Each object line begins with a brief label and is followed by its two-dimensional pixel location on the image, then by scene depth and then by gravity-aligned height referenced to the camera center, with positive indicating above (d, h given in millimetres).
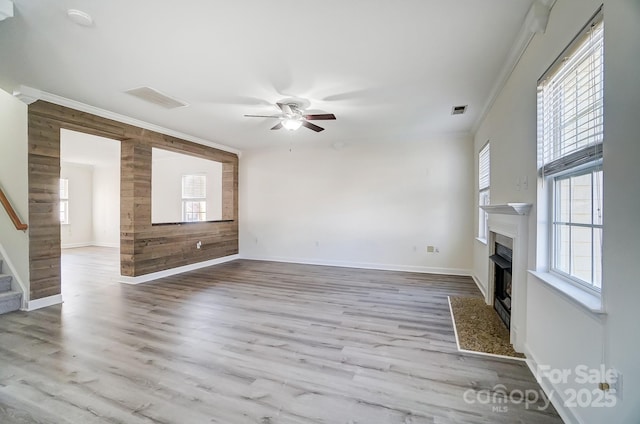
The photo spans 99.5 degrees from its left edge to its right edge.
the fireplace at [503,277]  2828 -807
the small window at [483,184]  4074 +407
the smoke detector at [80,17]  2004 +1452
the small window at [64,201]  8539 +239
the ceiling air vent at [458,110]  3871 +1471
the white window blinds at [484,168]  4070 +658
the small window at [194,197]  7738 +342
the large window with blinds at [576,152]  1475 +362
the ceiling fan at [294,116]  3437 +1240
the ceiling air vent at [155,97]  3303 +1451
